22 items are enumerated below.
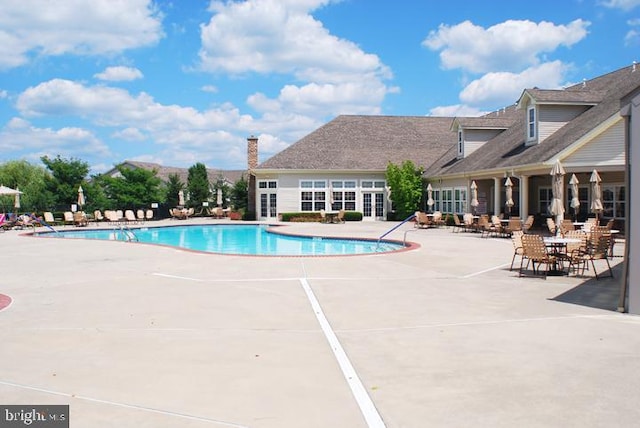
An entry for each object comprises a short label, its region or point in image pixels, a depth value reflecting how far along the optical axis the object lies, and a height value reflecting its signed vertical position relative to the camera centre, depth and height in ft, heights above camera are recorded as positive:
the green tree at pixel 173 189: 143.95 +4.33
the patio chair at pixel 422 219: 93.81 -3.07
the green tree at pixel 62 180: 133.80 +6.77
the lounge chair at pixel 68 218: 117.29 -2.45
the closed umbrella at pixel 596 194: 64.39 +0.64
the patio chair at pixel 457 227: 84.74 -4.36
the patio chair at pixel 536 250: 37.85 -3.55
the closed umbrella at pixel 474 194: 88.60 +1.21
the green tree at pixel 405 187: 115.65 +3.35
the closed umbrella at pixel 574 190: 66.69 +1.26
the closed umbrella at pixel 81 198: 118.62 +1.93
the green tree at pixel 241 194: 140.67 +2.74
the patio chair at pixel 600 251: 38.32 -3.71
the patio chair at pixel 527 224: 71.45 -3.12
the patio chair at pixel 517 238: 41.48 -2.98
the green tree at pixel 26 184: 130.21 +8.23
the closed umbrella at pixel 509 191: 78.95 +1.49
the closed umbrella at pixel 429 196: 103.33 +1.19
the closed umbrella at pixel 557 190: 63.00 +1.23
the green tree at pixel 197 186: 144.87 +5.15
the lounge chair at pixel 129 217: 121.60 -2.46
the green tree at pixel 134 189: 142.10 +4.54
